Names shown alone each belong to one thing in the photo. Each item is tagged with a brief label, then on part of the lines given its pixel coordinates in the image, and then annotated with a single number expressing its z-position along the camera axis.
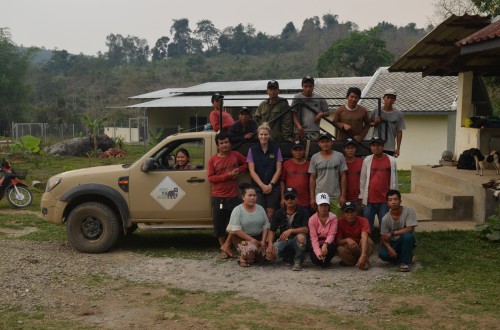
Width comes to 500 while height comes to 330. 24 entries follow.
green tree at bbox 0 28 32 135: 48.84
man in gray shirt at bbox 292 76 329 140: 9.07
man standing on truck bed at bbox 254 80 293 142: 9.21
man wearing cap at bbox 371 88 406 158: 9.45
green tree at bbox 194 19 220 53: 109.25
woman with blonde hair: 8.65
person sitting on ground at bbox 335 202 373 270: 7.93
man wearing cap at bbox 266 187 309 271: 8.00
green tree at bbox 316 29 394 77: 48.59
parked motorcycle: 13.91
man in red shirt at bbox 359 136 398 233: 8.49
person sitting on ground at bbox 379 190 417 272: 7.98
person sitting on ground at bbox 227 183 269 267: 8.12
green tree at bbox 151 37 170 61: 109.06
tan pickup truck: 9.00
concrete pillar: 13.87
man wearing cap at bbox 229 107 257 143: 9.04
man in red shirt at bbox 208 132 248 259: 8.63
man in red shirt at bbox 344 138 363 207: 8.72
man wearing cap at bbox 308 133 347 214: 8.47
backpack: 12.57
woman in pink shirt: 7.88
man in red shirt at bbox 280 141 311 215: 8.56
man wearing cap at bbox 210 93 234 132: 9.43
